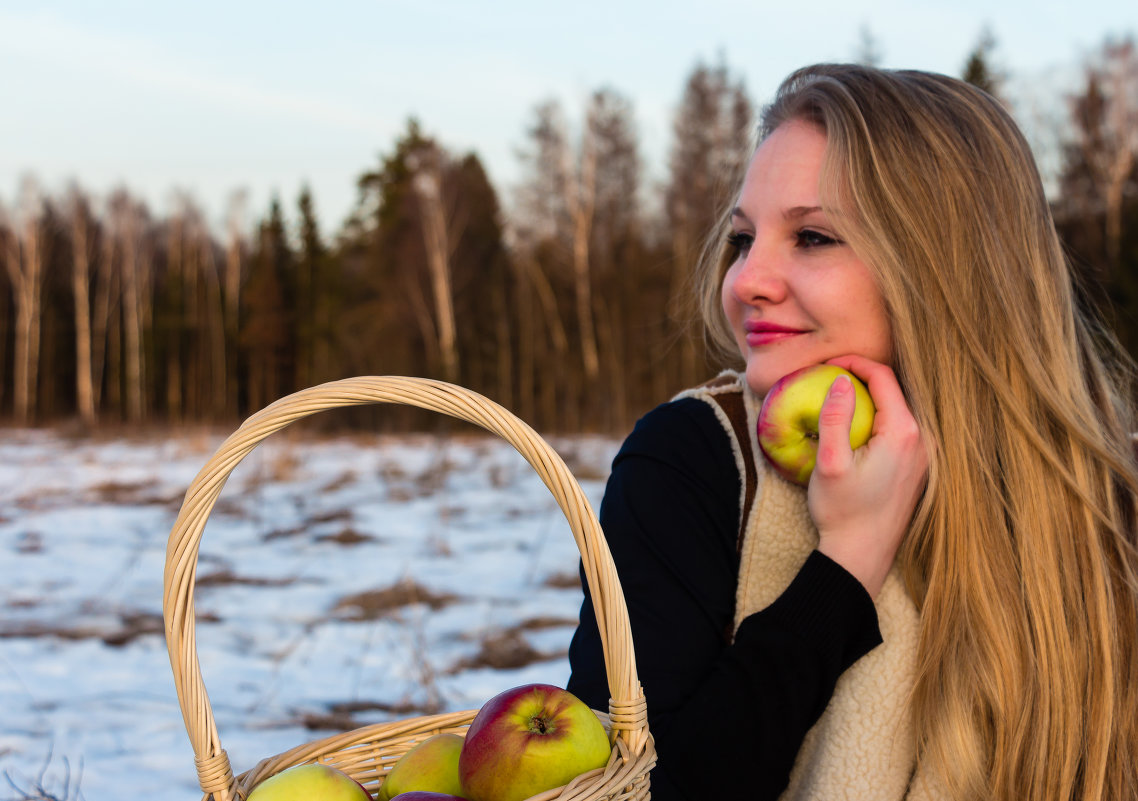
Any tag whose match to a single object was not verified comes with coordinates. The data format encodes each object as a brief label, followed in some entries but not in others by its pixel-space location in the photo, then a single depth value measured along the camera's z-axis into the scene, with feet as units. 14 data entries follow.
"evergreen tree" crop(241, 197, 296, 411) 90.17
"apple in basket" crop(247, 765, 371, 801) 2.99
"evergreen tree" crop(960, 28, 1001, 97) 58.55
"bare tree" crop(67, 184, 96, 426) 88.07
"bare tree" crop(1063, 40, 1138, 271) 62.69
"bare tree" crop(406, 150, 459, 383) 64.75
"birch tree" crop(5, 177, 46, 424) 86.69
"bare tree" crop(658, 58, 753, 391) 67.10
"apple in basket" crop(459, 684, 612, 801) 3.13
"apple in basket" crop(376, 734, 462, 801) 3.47
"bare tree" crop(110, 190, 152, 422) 92.84
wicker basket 3.29
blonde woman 4.26
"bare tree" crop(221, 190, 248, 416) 99.45
